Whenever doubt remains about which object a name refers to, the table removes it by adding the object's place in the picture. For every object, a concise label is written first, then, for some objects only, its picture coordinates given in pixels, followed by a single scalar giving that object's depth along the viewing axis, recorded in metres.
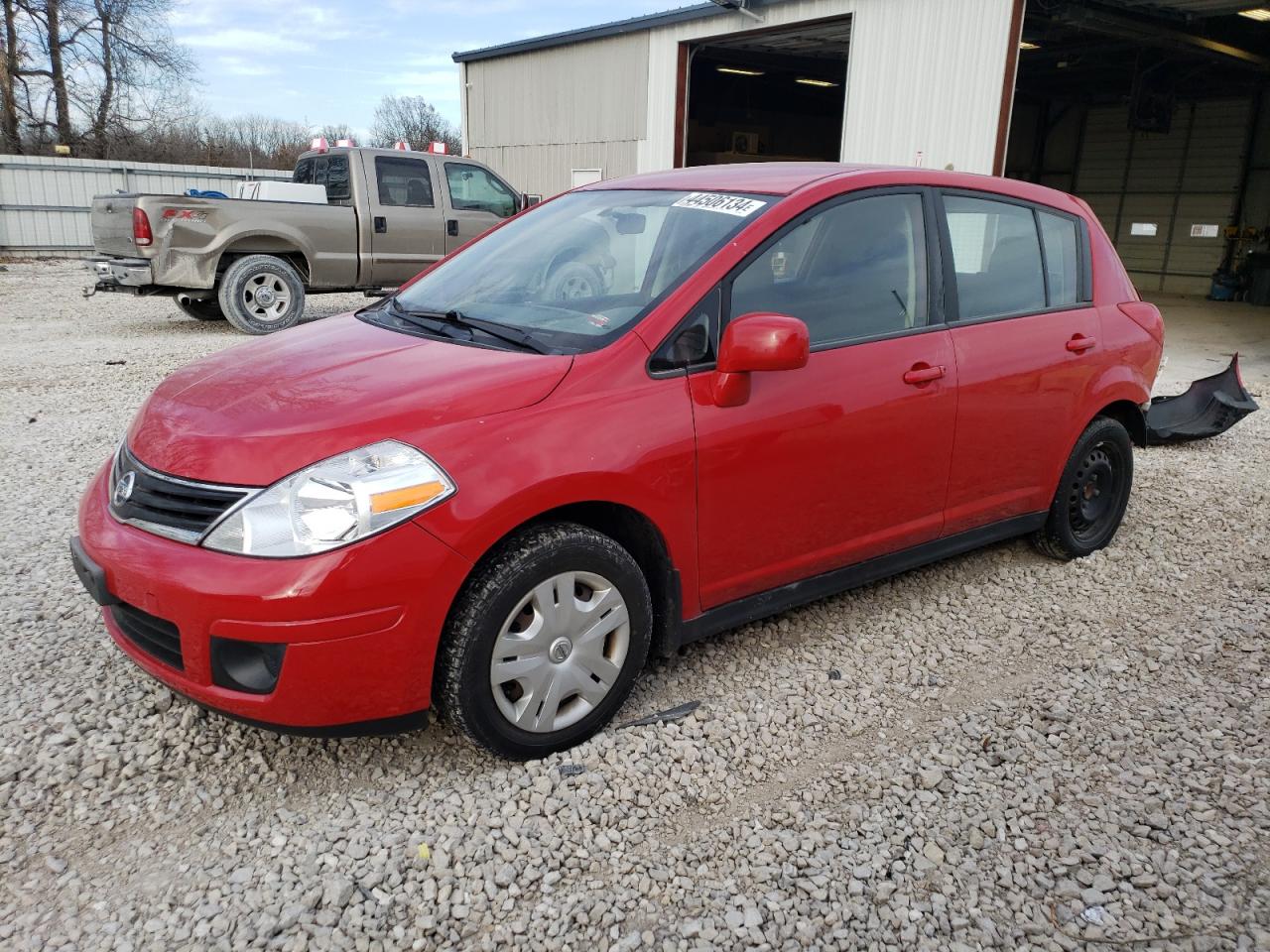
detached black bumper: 6.93
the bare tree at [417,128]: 50.72
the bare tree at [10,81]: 27.72
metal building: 11.63
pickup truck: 9.92
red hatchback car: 2.44
